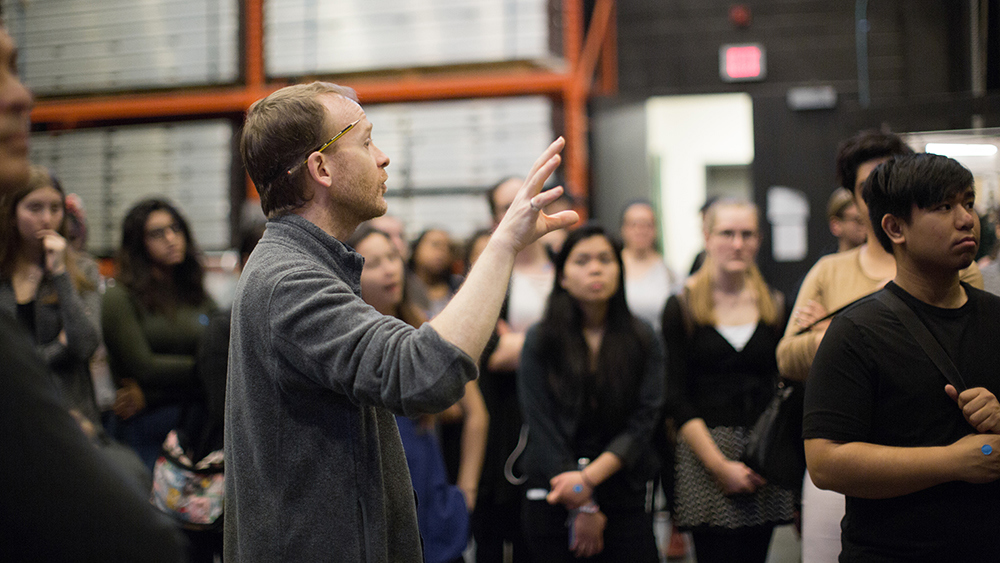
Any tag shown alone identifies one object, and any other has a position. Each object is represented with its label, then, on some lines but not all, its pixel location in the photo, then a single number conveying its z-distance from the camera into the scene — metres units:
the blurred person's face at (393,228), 3.91
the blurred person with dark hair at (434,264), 4.25
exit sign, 7.16
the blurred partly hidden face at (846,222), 3.68
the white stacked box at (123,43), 5.88
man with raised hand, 1.30
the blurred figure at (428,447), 2.60
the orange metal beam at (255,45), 5.89
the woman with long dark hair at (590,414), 2.83
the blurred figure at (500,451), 3.42
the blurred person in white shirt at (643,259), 4.27
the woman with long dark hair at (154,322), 3.44
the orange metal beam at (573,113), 5.33
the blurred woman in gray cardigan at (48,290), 3.06
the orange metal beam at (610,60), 7.02
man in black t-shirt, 1.72
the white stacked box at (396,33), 5.36
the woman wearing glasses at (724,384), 2.86
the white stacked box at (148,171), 5.82
